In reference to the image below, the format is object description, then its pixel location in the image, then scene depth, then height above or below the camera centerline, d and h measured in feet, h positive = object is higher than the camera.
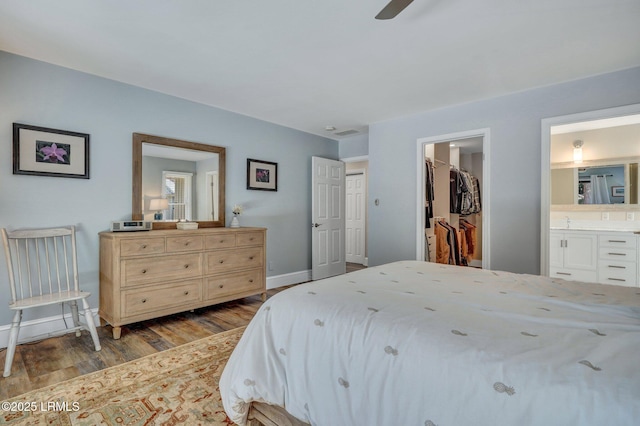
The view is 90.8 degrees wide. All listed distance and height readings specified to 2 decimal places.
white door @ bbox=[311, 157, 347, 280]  16.58 -0.46
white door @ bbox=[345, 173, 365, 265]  22.13 -0.58
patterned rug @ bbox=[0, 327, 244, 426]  5.54 -3.67
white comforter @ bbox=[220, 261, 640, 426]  2.83 -1.57
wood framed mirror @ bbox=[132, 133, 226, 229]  10.88 +1.05
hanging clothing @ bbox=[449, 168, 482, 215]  17.53 +0.94
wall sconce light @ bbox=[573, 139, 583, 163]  14.60 +2.74
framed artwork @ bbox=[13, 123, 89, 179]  8.64 +1.66
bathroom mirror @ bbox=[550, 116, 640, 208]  13.33 +2.05
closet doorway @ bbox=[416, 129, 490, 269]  12.66 +0.67
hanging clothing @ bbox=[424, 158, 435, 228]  14.08 +0.77
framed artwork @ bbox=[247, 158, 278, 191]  14.17 +1.61
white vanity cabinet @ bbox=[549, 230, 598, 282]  13.09 -1.93
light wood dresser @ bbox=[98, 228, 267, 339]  9.04 -1.99
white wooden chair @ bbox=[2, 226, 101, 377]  7.93 -1.66
